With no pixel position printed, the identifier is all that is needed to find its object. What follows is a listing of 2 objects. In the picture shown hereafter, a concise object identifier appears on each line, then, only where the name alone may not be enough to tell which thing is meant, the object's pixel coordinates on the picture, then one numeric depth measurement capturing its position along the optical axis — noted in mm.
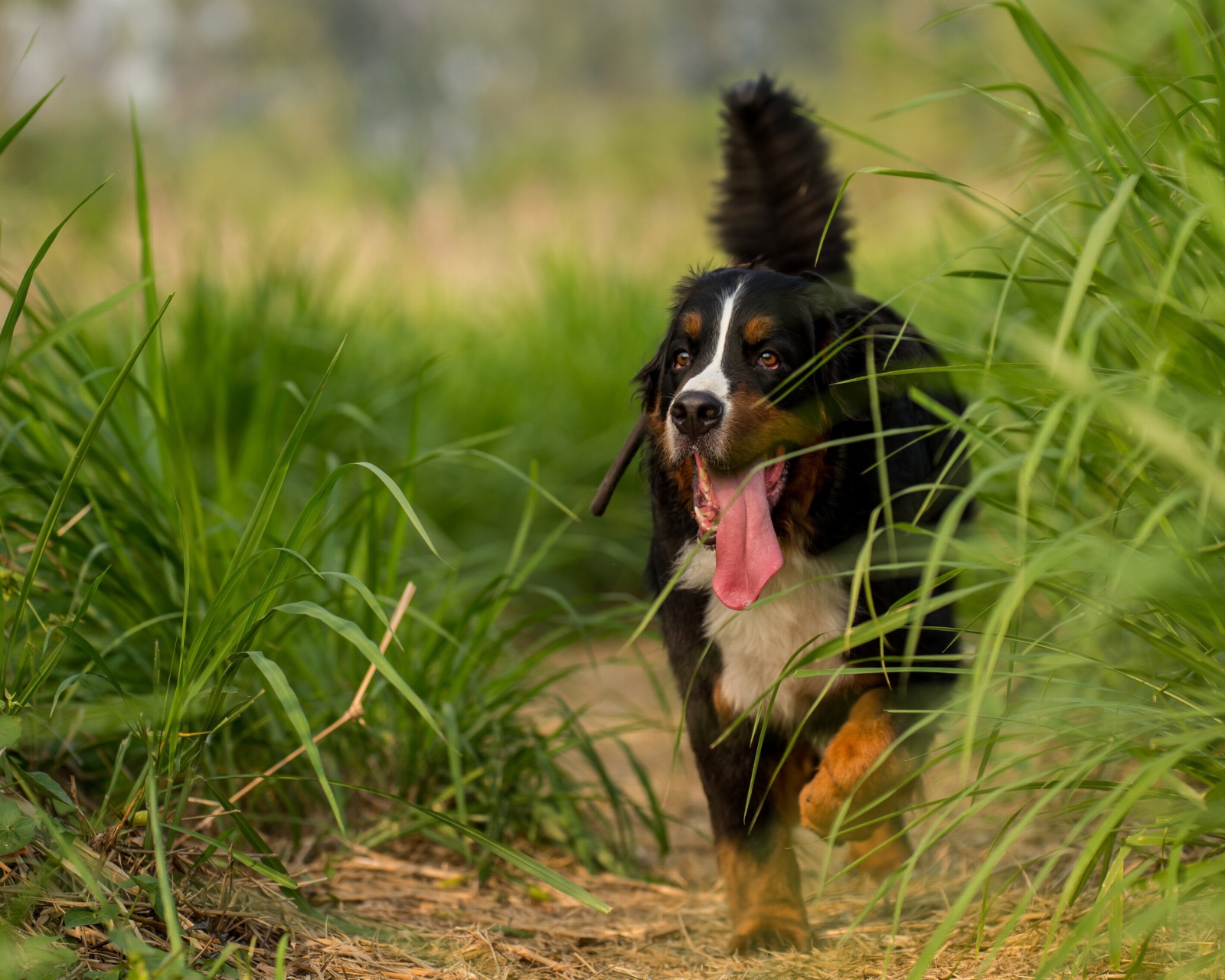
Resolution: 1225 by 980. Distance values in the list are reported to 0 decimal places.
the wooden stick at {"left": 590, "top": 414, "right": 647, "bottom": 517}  5012
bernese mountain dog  4730
